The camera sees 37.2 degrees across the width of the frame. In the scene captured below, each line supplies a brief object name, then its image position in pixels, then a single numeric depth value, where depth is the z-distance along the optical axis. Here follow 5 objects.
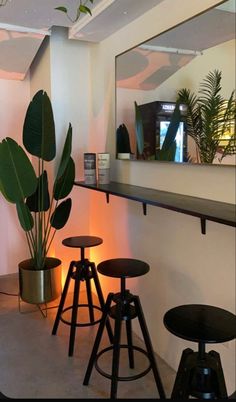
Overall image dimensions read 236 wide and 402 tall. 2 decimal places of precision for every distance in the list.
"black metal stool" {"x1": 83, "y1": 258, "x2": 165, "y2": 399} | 1.83
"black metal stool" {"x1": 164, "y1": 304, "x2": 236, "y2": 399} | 1.39
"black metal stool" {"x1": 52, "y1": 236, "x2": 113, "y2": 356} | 2.40
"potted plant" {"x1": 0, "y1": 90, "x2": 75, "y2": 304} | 2.43
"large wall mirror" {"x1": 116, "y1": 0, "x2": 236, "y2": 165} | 1.67
